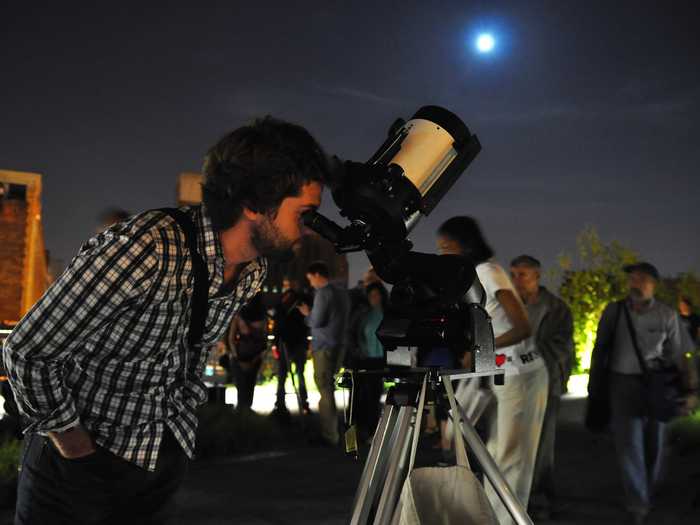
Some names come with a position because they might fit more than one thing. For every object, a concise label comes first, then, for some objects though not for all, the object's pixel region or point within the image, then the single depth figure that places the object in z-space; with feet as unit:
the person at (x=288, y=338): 29.40
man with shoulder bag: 16.52
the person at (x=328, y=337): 24.79
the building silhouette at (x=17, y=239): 69.92
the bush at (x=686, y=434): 26.37
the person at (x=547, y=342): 17.40
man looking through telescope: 5.68
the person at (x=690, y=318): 37.35
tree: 77.25
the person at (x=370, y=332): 26.45
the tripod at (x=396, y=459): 6.62
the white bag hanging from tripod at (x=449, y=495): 6.48
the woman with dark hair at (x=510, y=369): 13.19
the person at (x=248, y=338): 27.73
